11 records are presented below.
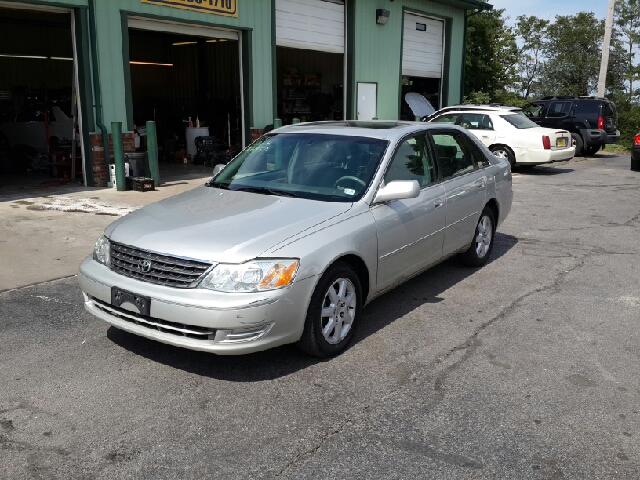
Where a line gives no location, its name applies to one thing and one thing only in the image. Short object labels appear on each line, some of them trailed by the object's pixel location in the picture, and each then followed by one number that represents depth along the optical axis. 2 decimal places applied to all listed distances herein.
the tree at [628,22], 51.66
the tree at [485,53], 28.67
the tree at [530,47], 54.03
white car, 14.90
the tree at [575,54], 51.66
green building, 11.27
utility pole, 23.53
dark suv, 18.88
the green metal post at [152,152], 11.55
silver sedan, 3.84
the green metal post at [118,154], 10.98
